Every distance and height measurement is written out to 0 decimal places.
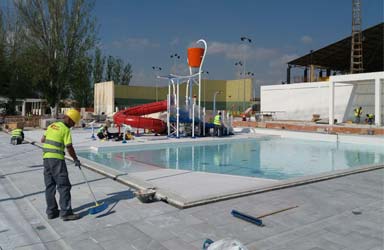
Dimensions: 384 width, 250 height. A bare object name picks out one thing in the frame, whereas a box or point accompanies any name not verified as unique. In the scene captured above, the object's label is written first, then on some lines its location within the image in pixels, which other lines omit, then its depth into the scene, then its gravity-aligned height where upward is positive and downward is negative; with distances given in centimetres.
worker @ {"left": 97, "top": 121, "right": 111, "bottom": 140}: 1455 -85
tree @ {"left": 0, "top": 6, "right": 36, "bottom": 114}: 2611 +404
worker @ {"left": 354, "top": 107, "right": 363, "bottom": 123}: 2358 +12
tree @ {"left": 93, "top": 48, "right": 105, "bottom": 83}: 4997 +684
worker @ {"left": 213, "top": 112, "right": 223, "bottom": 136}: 1700 -56
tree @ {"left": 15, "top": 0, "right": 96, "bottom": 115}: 2319 +515
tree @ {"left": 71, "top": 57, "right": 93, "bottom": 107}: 4678 +275
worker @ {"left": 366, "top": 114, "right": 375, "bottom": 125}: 2209 -28
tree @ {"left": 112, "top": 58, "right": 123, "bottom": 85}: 5356 +670
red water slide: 1585 -18
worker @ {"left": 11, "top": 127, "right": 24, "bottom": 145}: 1320 -90
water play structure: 1589 +6
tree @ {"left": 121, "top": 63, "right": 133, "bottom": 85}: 5485 +624
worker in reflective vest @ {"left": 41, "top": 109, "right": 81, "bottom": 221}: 439 -71
